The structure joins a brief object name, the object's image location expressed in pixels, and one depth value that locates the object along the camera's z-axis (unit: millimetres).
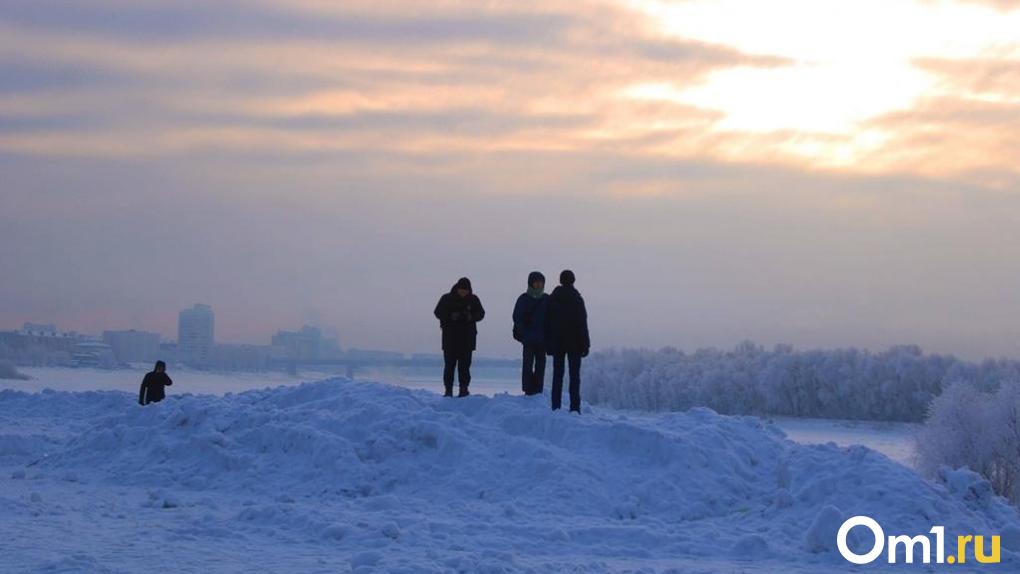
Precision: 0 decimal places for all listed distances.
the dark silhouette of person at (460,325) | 18891
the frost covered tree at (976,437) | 51562
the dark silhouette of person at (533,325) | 17969
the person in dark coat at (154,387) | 22578
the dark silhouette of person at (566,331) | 17422
